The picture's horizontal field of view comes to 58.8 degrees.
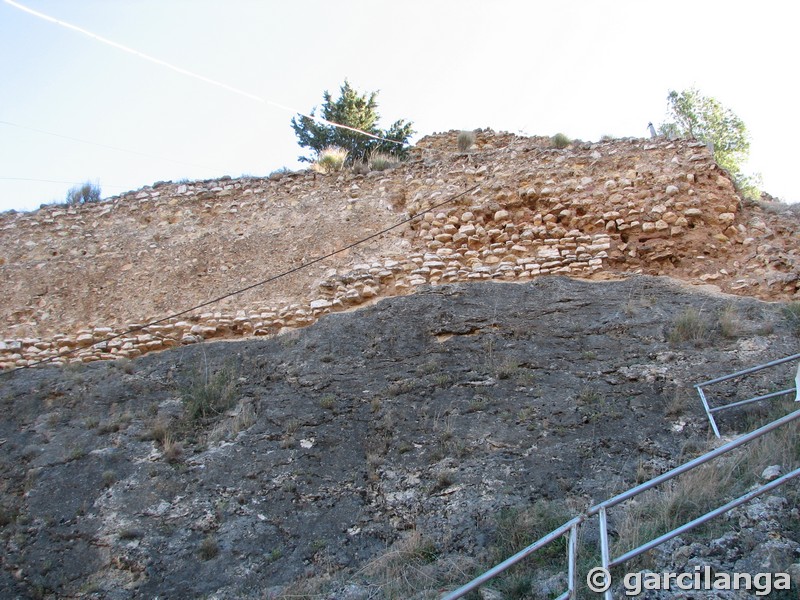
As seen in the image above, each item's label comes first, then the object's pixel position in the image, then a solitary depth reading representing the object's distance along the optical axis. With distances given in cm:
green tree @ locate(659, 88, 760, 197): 1809
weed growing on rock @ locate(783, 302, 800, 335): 746
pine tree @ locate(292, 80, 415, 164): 1619
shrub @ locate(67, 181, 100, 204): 1245
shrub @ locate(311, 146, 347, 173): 1190
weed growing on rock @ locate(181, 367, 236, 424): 775
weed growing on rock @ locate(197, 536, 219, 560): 583
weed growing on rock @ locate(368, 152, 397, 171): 1174
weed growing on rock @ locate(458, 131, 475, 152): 1283
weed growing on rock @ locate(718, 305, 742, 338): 750
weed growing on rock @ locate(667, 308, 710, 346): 753
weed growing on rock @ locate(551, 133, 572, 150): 1093
